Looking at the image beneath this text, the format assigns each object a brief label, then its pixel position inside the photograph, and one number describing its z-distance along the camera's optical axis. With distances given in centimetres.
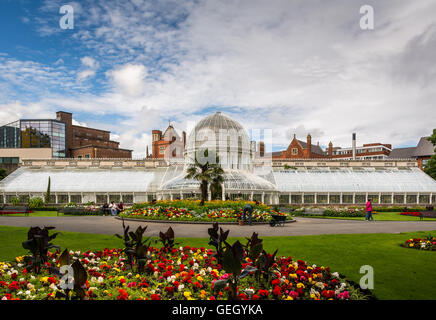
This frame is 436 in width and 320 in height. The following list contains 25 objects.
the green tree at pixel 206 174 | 2572
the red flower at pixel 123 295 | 532
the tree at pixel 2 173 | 5188
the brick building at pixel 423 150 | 7423
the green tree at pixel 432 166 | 4734
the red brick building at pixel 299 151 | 7871
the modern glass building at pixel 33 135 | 8044
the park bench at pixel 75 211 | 3108
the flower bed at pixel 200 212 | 2293
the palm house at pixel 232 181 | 4325
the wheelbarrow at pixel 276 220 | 1991
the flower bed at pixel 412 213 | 3046
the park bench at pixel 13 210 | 3061
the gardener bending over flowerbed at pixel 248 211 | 2081
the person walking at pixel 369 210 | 2409
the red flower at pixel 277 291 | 561
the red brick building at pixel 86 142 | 8075
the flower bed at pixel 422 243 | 1152
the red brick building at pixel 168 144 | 9117
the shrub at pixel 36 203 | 3886
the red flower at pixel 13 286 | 606
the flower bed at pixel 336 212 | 2975
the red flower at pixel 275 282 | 618
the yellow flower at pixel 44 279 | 659
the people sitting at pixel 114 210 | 3037
